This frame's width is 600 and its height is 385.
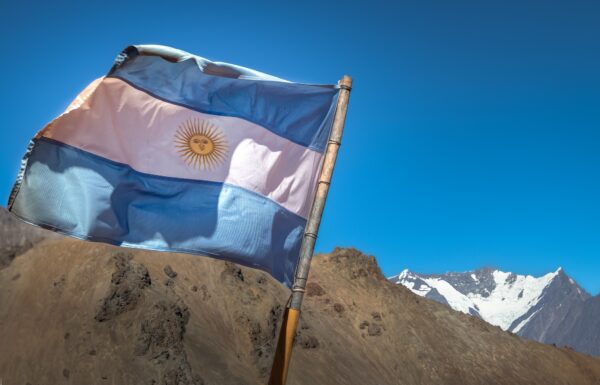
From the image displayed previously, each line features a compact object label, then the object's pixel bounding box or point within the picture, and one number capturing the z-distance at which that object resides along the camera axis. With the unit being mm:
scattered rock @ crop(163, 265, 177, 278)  52781
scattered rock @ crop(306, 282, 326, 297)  68562
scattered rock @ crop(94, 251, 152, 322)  44531
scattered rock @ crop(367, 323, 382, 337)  65812
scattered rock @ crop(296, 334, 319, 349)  54922
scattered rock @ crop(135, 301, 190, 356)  41688
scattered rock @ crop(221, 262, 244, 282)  55906
